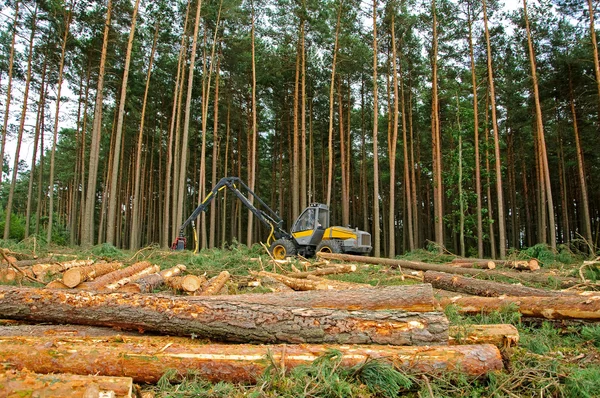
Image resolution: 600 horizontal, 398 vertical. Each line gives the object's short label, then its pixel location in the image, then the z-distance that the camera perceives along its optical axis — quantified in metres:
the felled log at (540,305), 4.80
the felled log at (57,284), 5.80
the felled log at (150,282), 6.11
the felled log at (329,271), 8.90
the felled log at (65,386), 2.47
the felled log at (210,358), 3.18
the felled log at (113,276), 6.07
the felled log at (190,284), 6.44
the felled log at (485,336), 3.91
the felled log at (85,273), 5.85
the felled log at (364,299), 4.45
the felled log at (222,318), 3.74
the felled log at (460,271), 7.67
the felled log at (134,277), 5.97
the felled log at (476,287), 6.00
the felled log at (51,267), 7.55
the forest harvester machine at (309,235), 14.45
